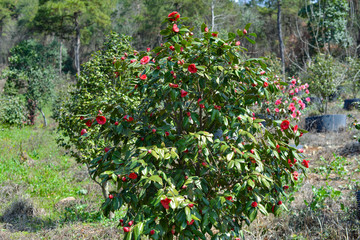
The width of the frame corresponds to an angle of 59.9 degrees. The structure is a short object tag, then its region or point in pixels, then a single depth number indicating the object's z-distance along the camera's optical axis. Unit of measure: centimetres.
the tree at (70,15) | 1992
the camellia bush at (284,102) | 559
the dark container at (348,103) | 902
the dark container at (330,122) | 742
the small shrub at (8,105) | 837
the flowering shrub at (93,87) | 440
